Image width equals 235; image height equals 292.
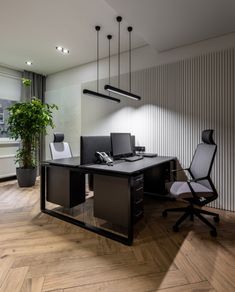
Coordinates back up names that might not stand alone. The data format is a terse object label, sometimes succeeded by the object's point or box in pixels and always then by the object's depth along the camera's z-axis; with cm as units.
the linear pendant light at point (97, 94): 319
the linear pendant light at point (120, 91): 290
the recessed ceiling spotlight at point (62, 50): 405
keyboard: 303
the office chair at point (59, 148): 362
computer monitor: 296
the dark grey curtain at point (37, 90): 538
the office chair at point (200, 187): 236
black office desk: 220
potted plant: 438
